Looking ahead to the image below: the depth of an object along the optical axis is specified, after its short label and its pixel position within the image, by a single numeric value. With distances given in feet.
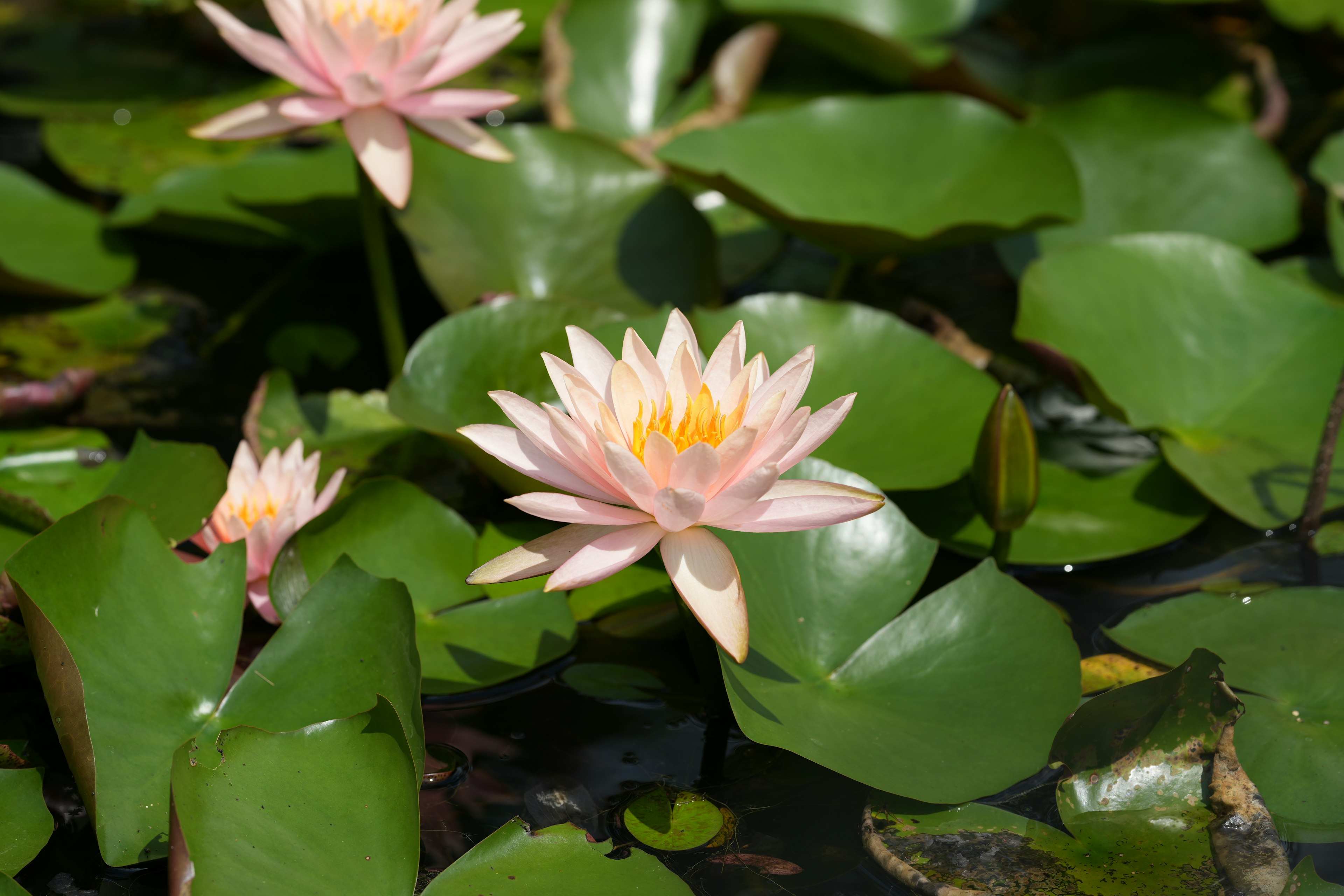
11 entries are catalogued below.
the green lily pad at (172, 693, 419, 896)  4.83
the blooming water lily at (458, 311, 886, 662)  4.83
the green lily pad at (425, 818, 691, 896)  4.86
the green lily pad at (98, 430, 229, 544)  5.12
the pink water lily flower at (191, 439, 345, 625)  5.14
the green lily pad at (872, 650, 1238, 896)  4.91
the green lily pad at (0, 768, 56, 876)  4.90
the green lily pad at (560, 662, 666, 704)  5.14
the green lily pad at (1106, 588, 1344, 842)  4.97
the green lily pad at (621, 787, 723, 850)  4.97
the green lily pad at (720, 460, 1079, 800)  4.95
